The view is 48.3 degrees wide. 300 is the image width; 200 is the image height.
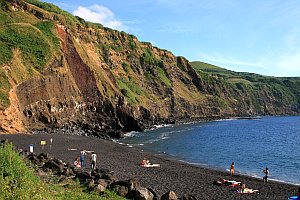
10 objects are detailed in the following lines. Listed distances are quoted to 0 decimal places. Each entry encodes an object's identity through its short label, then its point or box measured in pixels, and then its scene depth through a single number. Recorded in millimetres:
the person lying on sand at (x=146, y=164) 39500
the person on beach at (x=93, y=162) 32344
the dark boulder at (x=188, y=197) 18720
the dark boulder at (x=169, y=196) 18156
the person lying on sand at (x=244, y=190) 27625
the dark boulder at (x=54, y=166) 24800
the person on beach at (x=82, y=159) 33719
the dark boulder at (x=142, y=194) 17527
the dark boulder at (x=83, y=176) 21719
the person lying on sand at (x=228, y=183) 29797
